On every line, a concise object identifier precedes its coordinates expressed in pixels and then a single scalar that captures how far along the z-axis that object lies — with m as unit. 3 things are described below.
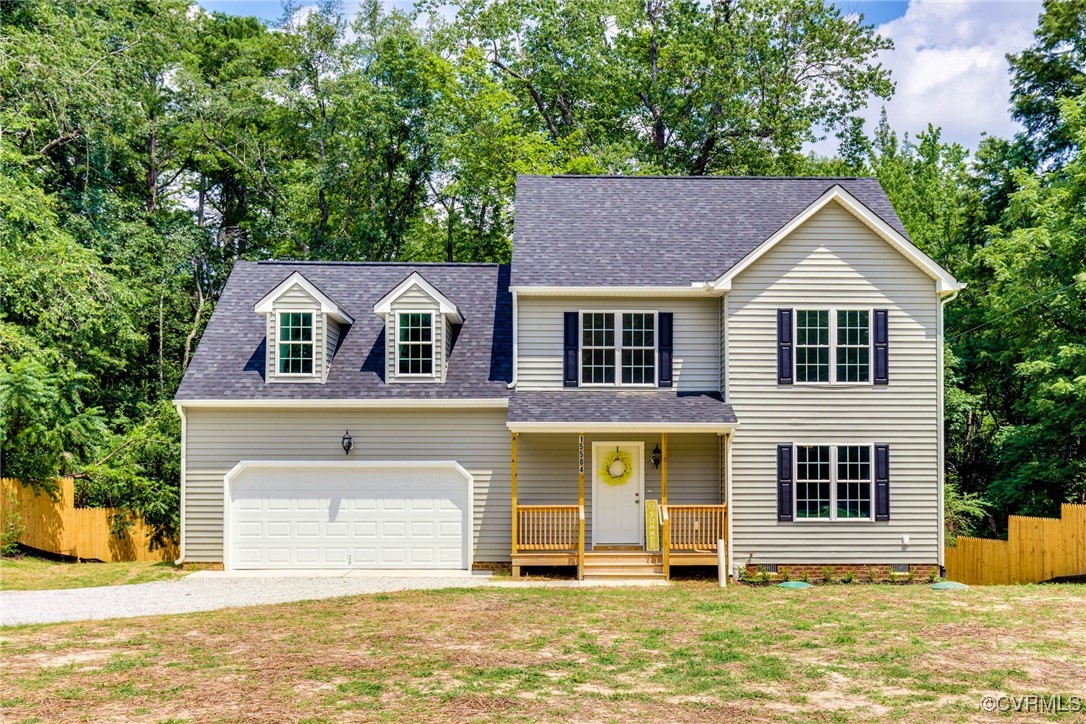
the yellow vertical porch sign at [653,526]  17.53
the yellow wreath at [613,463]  18.36
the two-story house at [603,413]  17.36
